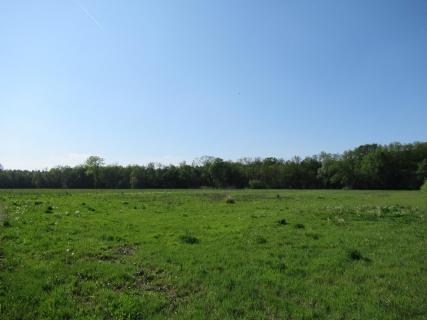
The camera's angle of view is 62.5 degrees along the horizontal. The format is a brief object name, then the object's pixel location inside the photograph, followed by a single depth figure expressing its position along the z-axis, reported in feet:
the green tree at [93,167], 541.01
